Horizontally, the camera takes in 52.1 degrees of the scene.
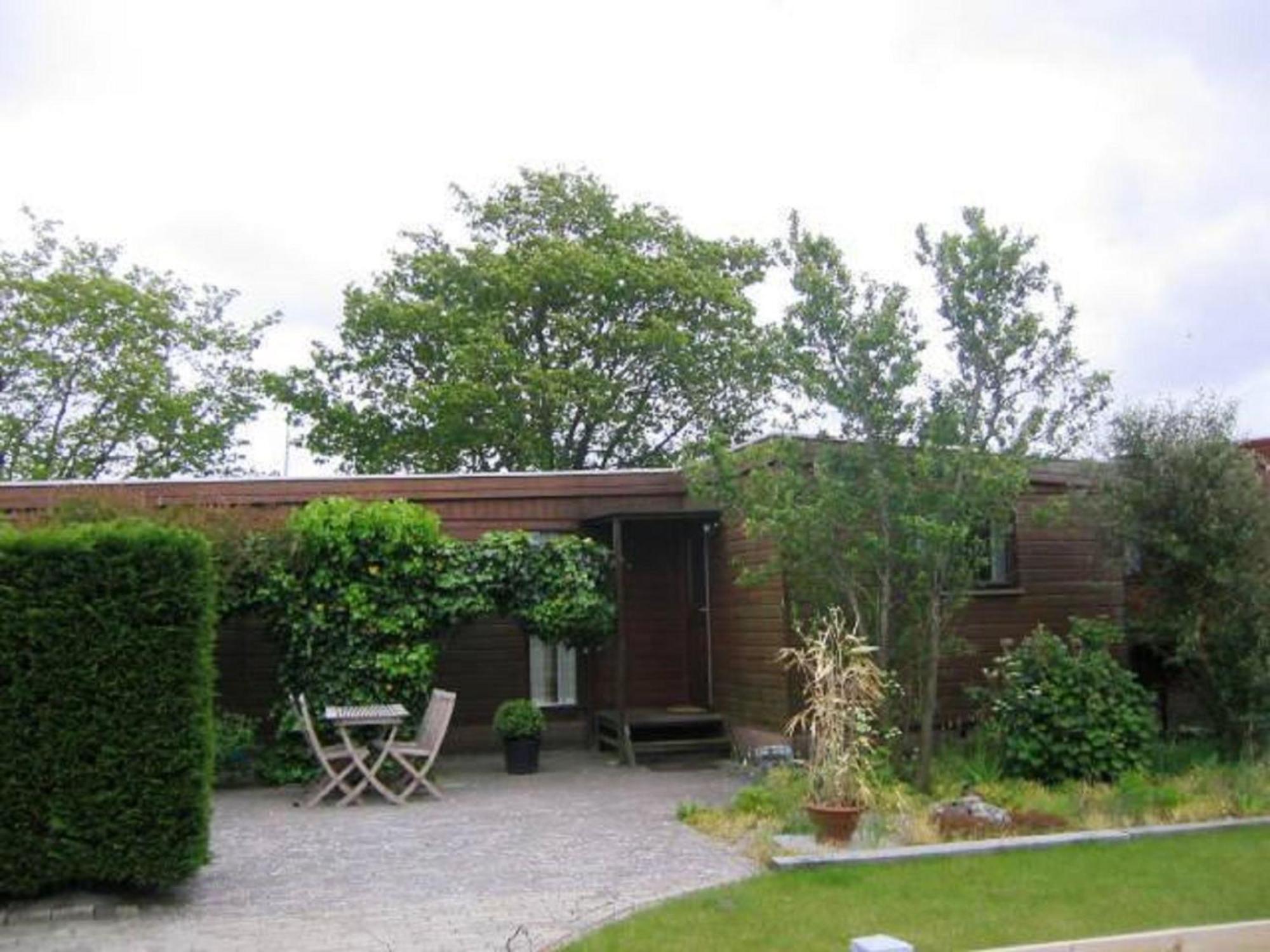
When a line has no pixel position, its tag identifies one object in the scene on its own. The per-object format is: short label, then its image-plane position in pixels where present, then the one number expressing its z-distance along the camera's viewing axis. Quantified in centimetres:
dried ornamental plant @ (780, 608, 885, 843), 794
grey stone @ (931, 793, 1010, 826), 833
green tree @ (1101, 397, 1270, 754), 1034
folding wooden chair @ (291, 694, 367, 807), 1029
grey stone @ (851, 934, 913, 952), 436
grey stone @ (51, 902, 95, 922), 651
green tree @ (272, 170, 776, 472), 2522
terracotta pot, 786
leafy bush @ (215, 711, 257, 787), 1162
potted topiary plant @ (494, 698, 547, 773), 1214
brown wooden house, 1247
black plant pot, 1218
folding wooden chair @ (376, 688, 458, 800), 1039
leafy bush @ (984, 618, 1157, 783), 1012
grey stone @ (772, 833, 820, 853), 779
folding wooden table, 1024
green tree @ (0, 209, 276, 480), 2642
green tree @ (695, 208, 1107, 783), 986
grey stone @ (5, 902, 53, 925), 645
